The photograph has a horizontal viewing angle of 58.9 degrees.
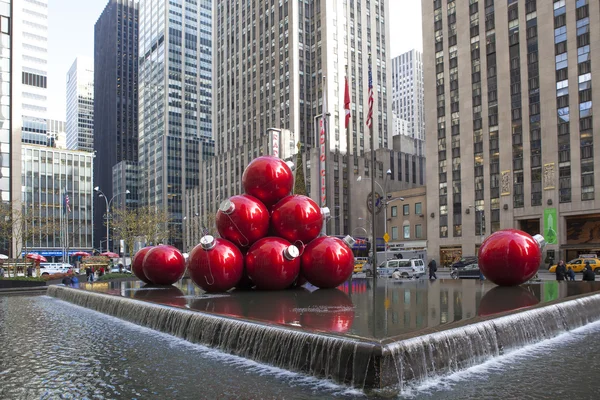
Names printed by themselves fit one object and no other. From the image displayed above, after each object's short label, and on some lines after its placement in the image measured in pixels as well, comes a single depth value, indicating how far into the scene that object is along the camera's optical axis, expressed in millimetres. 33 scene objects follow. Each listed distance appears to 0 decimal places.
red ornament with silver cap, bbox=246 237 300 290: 14945
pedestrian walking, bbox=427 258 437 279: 33156
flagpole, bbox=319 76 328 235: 30828
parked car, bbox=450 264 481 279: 34791
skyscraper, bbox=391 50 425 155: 103438
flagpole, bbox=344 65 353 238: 28438
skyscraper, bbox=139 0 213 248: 137000
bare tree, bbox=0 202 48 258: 43031
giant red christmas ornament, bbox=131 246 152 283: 21219
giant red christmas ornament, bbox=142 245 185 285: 20000
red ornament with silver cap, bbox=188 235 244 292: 14906
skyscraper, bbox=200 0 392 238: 93750
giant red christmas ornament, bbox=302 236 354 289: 15492
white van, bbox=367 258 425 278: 37969
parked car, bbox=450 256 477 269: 48650
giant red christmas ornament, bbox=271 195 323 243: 15359
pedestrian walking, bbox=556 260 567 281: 26327
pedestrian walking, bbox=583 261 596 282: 22875
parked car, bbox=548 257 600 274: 39438
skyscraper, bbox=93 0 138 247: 181625
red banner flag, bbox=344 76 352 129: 28602
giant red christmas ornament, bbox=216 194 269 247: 15172
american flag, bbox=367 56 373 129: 25744
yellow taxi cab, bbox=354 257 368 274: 46197
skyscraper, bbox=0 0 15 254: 71250
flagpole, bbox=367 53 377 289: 24570
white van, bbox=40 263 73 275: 52844
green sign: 52219
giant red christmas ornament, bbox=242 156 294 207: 15617
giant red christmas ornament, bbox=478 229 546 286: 15938
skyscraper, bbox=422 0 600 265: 51719
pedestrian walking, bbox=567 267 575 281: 25953
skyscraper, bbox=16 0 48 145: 89125
